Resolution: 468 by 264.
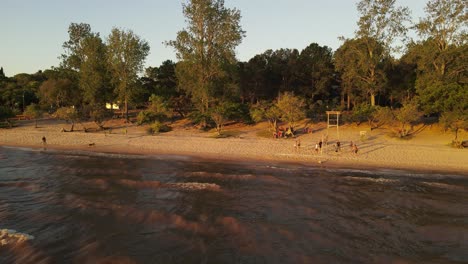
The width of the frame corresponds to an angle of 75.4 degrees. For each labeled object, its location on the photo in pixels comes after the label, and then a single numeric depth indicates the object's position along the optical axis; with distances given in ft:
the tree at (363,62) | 126.21
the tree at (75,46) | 168.55
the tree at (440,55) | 110.32
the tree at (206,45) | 133.69
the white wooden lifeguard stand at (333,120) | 132.34
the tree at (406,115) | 105.60
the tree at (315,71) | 165.37
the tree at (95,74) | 152.15
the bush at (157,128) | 131.13
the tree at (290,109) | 114.11
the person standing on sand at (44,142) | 110.42
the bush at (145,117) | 134.00
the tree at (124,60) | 150.00
